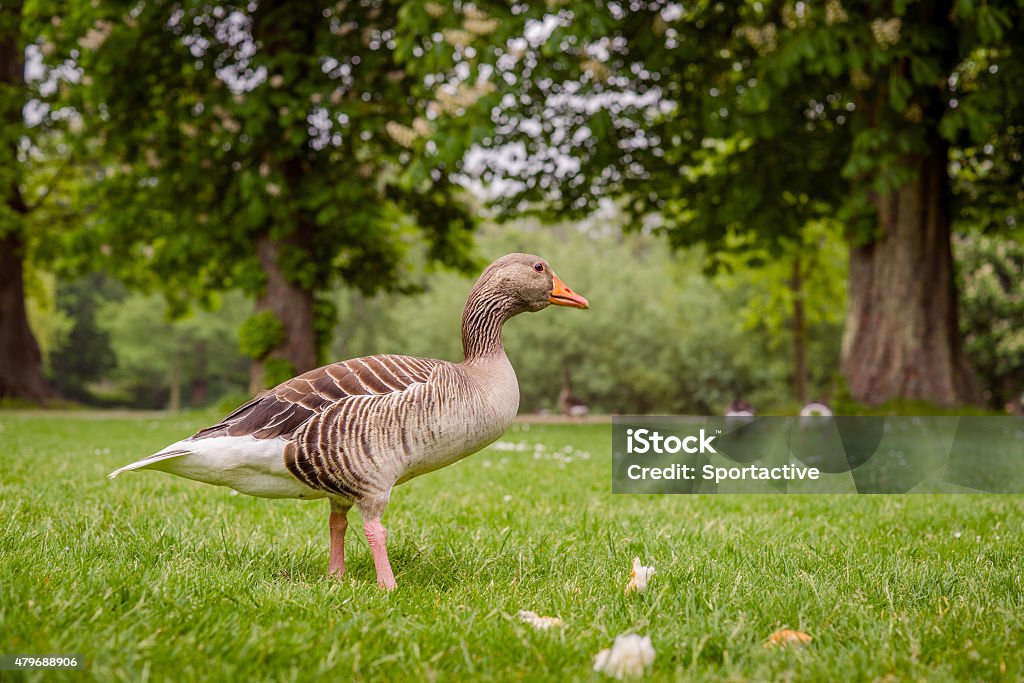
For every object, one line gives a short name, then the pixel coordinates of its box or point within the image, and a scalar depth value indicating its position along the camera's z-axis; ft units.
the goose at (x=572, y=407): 71.05
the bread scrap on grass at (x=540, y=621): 9.35
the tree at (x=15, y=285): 64.54
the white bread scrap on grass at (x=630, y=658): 7.80
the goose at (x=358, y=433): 10.65
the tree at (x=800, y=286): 71.80
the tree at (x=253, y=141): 44.19
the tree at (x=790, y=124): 32.14
